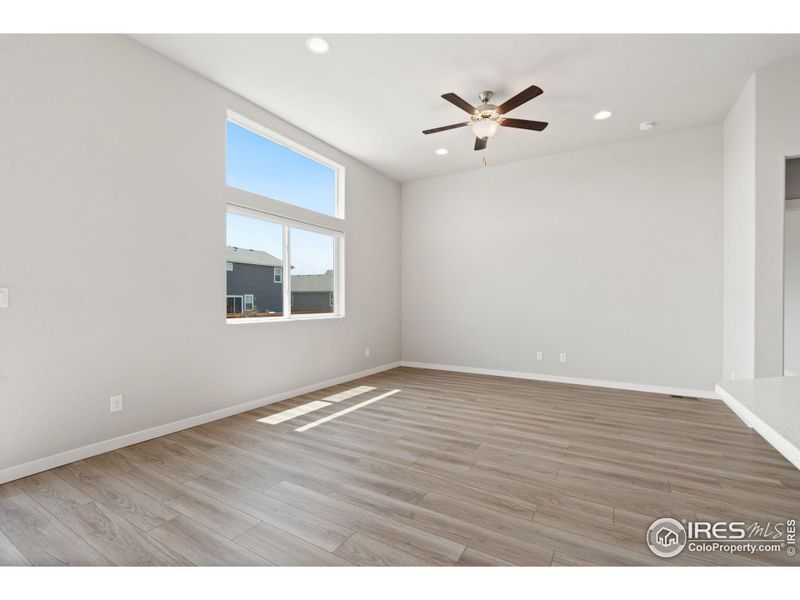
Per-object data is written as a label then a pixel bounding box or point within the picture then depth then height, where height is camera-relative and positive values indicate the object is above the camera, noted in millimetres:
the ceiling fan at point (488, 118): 3107 +1627
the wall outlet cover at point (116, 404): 2746 -786
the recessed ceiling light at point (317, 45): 2828 +1939
